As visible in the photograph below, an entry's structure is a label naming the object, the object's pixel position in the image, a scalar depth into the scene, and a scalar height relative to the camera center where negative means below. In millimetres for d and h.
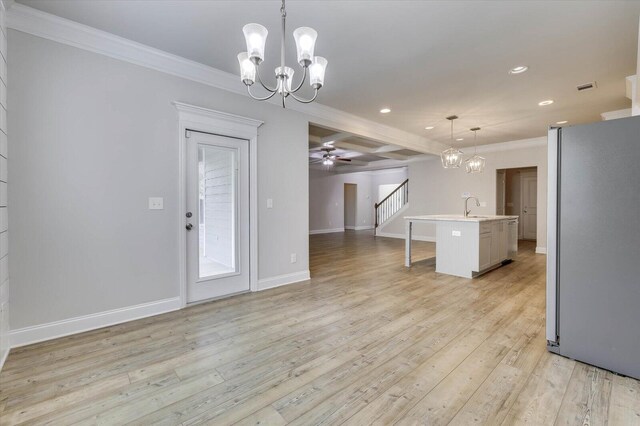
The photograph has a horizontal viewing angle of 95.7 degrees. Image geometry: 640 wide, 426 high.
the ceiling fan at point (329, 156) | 7596 +1474
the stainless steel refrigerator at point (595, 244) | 1932 -258
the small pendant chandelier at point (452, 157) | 5410 +963
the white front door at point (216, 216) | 3281 -85
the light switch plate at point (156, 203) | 2979 +58
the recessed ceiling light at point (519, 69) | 3281 +1602
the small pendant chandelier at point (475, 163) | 5910 +926
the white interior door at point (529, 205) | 9109 +105
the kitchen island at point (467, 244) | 4457 -578
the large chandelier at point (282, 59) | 1809 +1039
